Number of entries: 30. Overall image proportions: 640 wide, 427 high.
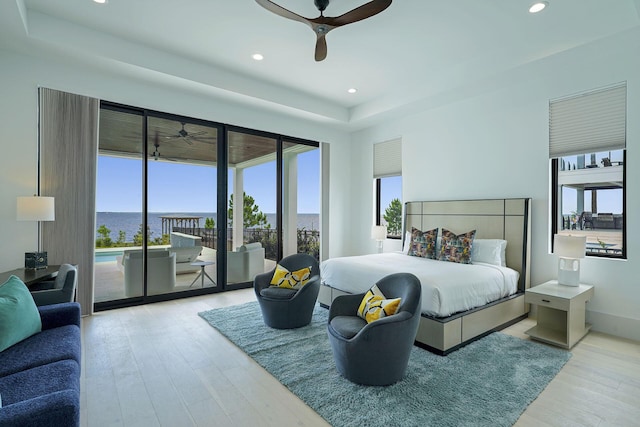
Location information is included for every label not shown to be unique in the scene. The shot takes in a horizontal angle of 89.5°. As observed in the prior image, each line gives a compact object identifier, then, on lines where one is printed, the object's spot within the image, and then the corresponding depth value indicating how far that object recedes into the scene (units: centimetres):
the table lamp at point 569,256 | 338
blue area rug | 208
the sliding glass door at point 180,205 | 462
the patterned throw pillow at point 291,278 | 377
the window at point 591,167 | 356
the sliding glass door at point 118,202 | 423
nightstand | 315
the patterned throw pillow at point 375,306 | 257
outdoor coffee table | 507
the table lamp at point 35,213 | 328
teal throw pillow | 201
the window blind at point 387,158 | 596
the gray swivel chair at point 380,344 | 232
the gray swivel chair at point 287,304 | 350
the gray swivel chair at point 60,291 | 282
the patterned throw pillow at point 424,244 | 450
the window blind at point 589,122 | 353
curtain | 376
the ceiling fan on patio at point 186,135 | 485
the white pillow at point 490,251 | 413
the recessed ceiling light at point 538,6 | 294
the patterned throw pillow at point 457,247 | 413
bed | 304
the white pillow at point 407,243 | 494
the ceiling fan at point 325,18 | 259
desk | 298
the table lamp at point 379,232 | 568
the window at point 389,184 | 601
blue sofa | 126
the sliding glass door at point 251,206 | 536
